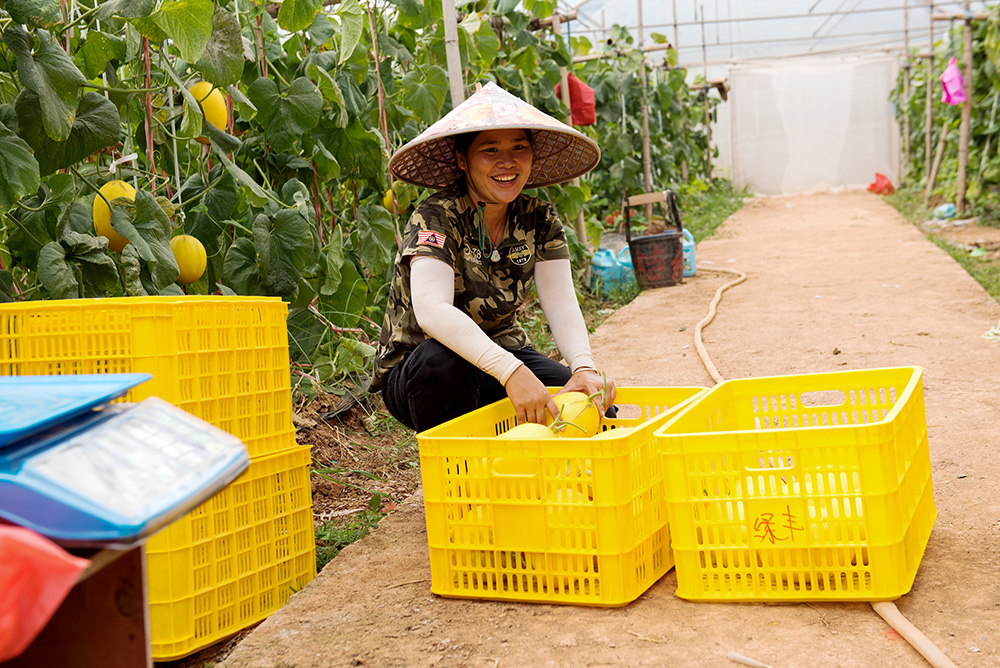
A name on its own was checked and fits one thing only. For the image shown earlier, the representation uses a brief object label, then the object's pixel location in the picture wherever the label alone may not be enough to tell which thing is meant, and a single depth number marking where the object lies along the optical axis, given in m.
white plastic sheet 18.80
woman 2.05
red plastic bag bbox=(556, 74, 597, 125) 5.99
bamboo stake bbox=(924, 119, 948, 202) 11.04
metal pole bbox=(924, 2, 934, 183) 12.37
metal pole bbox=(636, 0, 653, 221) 8.42
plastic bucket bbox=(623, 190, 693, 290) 6.40
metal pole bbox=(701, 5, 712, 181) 15.34
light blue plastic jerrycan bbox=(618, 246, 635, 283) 6.57
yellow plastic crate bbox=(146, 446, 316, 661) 1.71
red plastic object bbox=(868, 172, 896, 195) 16.36
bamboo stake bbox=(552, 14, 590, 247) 5.87
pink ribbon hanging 9.10
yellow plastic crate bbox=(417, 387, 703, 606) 1.65
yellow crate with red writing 1.57
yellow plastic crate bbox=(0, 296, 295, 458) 1.67
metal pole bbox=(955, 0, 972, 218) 8.63
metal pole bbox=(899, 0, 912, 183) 15.68
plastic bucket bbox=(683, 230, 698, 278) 6.93
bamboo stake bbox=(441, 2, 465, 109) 2.96
